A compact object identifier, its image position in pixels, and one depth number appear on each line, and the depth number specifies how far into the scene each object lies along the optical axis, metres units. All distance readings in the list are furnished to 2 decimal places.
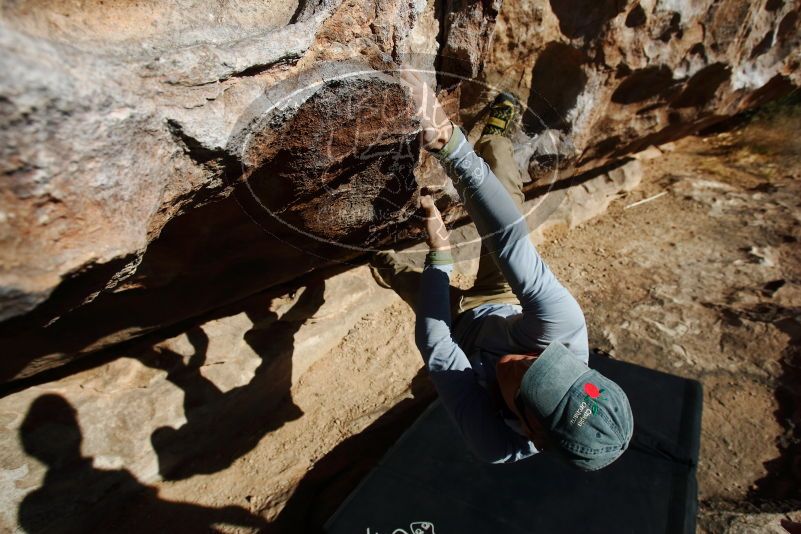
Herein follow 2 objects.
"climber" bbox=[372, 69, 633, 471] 1.06
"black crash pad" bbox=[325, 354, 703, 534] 1.77
